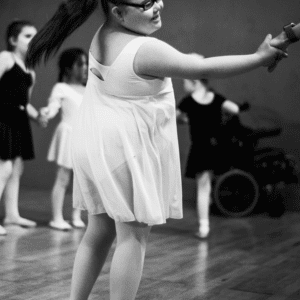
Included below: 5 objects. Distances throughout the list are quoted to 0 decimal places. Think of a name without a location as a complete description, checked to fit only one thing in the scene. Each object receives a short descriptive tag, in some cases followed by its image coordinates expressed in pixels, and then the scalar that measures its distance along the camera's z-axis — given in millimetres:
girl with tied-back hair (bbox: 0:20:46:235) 6394
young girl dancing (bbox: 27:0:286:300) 2656
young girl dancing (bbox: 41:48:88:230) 6643
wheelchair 8339
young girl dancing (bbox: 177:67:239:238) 6776
